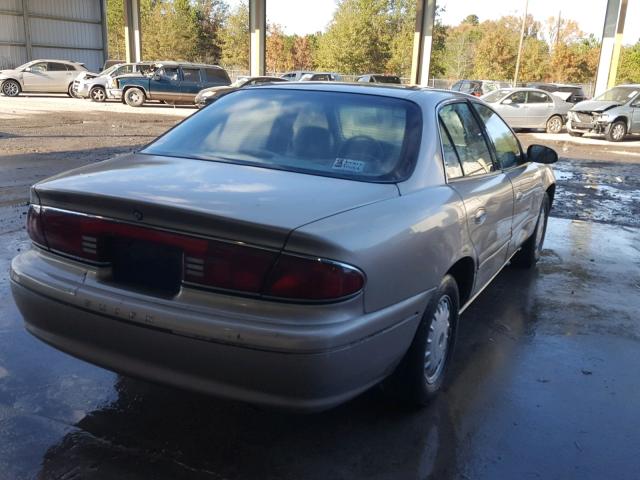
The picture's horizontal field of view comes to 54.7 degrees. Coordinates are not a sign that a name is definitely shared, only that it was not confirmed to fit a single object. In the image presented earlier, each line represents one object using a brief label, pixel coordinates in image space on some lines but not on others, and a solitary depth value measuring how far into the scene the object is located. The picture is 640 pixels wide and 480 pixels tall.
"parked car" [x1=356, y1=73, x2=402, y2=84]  27.53
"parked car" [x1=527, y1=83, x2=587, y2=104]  24.42
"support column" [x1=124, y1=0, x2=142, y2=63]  38.72
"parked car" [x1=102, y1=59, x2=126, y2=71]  34.68
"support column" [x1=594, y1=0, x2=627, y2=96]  28.92
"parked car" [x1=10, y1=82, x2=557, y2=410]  2.32
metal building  37.50
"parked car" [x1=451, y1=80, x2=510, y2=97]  26.94
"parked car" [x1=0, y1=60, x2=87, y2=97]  28.58
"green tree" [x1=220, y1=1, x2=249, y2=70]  59.69
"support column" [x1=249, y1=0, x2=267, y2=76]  35.60
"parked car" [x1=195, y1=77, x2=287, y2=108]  24.02
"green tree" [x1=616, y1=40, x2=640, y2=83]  49.88
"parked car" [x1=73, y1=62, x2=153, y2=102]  26.80
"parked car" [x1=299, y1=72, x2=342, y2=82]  26.29
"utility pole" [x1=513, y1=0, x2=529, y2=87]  45.53
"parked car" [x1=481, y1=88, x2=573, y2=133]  21.47
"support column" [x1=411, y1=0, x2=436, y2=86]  32.75
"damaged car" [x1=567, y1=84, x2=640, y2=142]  19.75
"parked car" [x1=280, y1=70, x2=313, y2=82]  28.96
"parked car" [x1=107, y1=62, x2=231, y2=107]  25.95
